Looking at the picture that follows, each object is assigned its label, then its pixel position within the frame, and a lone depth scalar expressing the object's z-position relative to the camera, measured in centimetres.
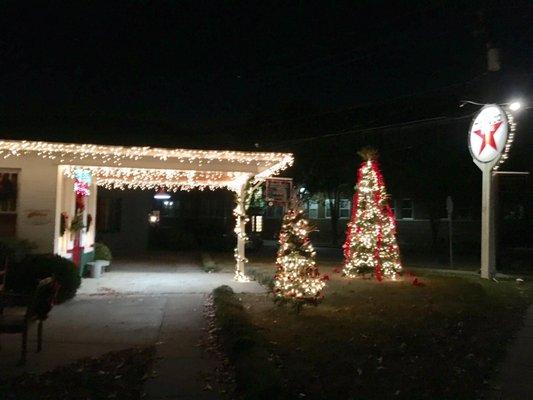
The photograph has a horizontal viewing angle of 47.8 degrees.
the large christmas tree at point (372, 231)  1579
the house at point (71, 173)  1262
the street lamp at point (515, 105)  1509
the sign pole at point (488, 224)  1588
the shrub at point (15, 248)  1161
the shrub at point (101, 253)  1715
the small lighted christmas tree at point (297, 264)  1027
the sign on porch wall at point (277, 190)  1396
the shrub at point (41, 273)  1109
